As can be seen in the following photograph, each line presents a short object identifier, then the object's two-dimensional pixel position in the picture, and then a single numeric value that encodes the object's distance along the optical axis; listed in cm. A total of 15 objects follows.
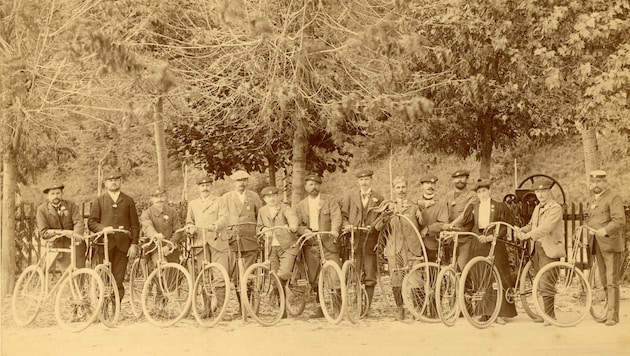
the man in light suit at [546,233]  969
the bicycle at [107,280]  970
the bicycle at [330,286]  961
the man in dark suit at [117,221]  1026
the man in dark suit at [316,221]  1005
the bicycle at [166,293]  970
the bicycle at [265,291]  970
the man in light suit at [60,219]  1016
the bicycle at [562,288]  952
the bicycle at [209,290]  961
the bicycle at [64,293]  950
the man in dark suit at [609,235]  972
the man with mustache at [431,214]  1015
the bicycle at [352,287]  977
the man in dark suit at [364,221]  1028
